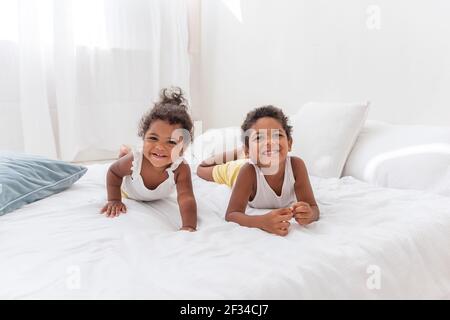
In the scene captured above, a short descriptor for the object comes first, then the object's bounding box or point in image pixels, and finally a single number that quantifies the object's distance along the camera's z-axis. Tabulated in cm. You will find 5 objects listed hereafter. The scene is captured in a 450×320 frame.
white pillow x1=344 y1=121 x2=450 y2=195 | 143
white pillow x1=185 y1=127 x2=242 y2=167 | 191
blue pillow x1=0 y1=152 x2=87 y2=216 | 119
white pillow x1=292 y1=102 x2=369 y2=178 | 165
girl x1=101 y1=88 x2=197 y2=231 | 128
